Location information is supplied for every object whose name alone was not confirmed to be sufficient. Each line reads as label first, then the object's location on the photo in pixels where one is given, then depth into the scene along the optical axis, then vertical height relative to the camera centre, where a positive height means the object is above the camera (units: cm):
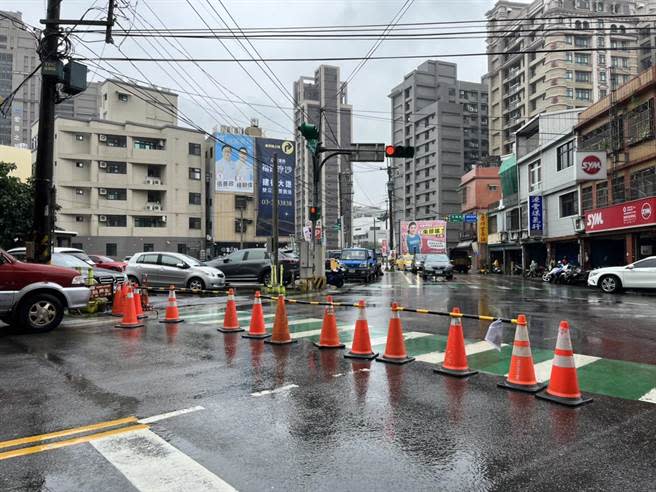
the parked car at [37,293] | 947 -45
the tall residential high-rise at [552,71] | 7300 +2950
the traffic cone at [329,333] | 824 -107
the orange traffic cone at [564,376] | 538 -119
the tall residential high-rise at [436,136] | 9588 +2584
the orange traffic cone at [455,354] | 651 -115
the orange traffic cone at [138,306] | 1196 -87
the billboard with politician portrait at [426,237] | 5612 +334
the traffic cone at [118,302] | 1315 -85
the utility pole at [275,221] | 1881 +182
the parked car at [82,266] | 1530 +13
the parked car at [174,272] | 2003 -12
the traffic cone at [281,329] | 861 -104
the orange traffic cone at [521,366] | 582 -116
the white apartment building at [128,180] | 5419 +986
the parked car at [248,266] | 2341 +11
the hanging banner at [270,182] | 6488 +1120
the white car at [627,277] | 2059 -50
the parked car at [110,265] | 2232 +21
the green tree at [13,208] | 2848 +361
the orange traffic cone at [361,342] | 752 -112
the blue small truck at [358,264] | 2931 +21
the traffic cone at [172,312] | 1140 -97
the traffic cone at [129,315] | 1094 -99
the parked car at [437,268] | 3409 -9
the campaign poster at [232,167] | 6088 +1241
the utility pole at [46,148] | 1212 +293
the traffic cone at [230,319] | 997 -102
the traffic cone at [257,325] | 921 -104
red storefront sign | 2481 +265
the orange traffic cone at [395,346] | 722 -114
